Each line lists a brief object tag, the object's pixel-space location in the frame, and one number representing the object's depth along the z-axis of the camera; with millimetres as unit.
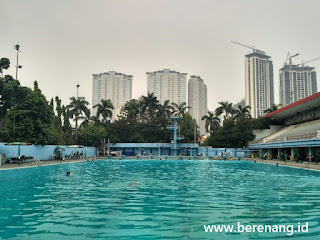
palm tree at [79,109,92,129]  54656
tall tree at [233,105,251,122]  58094
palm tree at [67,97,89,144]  52691
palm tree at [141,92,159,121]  61562
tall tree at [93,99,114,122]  57531
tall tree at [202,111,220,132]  60625
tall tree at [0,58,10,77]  33531
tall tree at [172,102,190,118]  63062
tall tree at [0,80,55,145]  32062
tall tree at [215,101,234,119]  59375
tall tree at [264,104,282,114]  56344
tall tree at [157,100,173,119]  62125
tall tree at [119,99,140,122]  62156
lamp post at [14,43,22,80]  33312
